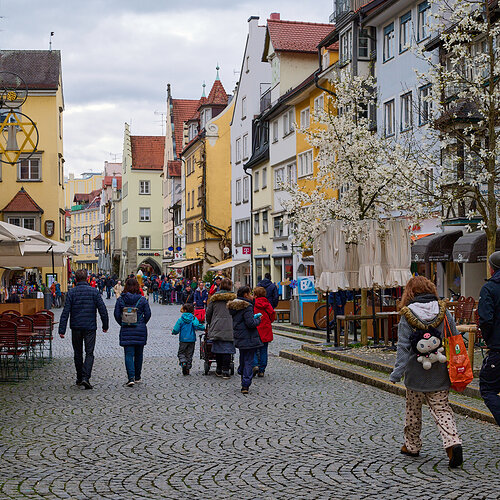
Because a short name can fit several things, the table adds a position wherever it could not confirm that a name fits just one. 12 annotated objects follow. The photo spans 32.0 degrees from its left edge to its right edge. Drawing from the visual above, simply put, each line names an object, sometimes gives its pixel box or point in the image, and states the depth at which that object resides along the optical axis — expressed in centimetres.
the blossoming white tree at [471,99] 1434
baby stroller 1628
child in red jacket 1559
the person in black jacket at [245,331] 1398
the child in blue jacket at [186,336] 1612
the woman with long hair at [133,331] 1451
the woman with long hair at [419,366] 820
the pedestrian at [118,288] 5008
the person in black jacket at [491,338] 798
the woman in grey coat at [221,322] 1552
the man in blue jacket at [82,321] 1423
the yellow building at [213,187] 6694
